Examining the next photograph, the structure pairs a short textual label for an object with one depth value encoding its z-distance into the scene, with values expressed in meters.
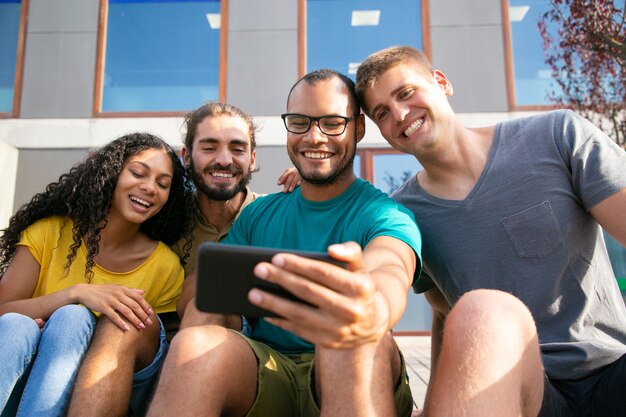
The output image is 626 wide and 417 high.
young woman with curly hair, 1.65
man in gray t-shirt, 1.20
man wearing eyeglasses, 0.94
